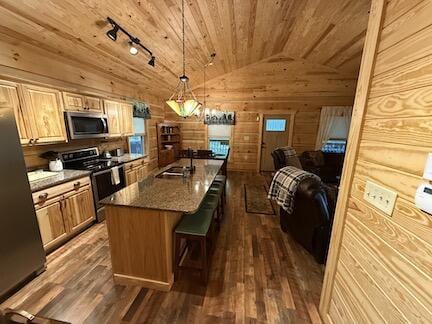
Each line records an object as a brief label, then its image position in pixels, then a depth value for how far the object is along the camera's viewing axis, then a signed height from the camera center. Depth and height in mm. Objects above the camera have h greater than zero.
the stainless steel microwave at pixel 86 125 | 2676 -13
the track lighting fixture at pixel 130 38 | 2093 +1056
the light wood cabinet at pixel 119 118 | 3465 +133
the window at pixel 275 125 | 6121 +46
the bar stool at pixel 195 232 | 1780 -983
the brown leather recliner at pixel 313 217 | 2029 -997
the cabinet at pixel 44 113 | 2174 +126
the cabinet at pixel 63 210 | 2117 -1053
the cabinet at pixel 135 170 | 3629 -920
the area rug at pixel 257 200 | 3586 -1542
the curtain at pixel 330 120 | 5629 +214
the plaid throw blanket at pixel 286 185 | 2315 -742
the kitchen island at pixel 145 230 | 1668 -942
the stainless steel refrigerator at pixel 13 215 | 1586 -807
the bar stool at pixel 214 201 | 2322 -945
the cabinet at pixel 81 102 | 2635 +319
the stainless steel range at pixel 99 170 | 2849 -709
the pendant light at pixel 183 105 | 2652 +276
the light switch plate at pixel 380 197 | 908 -348
